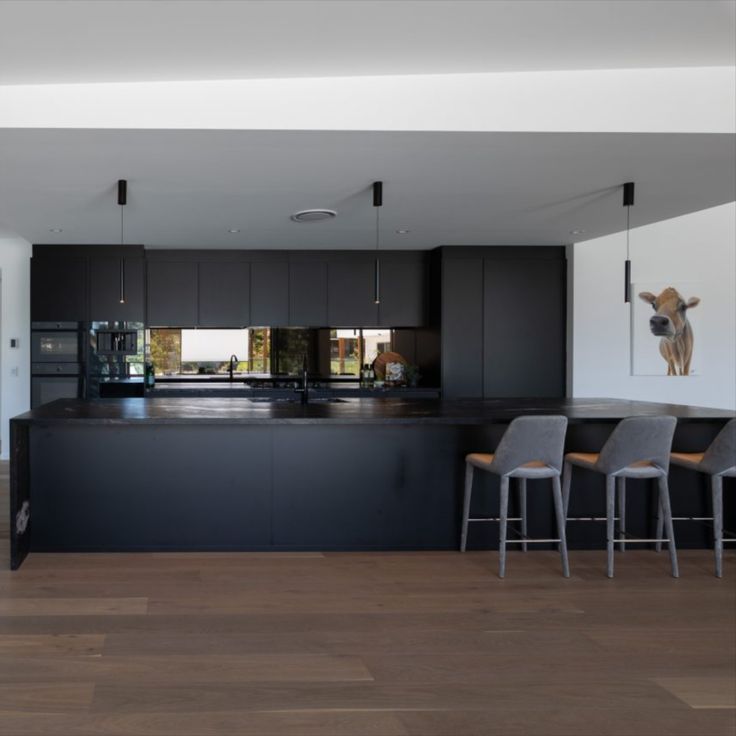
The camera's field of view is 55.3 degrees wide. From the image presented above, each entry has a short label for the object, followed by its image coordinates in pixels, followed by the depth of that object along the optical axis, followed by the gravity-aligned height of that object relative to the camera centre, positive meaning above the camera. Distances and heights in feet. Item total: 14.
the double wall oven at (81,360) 22.49 -0.14
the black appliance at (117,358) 22.76 -0.07
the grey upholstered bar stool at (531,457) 12.15 -1.73
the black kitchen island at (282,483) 13.50 -2.48
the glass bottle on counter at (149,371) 23.68 -0.52
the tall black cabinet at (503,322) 23.44 +1.21
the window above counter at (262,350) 25.00 +0.23
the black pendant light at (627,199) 15.20 +3.58
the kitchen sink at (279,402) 16.30 -1.06
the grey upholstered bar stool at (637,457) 12.25 -1.75
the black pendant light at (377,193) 15.07 +3.58
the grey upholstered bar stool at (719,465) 12.38 -1.93
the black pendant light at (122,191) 14.89 +3.55
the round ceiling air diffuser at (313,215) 17.76 +3.66
